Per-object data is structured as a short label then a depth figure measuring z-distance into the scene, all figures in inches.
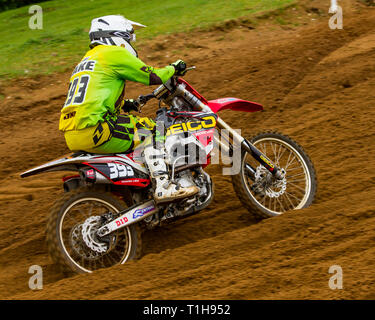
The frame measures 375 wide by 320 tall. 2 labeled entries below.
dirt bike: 388.5
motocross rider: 396.5
